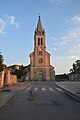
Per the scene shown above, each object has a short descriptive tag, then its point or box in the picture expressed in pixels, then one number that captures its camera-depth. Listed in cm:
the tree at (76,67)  3561
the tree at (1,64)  912
